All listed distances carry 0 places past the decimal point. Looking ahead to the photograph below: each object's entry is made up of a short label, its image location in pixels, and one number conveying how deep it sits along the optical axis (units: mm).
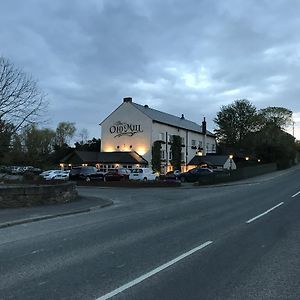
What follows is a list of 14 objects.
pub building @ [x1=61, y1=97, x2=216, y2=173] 51620
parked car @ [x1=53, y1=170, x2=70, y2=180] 39719
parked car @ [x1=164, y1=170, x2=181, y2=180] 38818
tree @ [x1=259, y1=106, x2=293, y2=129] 72033
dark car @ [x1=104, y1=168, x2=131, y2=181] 36744
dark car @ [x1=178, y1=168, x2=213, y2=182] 38926
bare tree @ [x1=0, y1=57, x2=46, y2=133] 19088
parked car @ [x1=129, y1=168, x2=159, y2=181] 38182
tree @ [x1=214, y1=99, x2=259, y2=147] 77707
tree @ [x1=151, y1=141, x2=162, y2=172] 51151
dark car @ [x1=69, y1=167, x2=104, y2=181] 36791
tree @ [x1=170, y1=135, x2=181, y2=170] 55421
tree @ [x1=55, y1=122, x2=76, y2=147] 96107
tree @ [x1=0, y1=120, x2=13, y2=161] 18349
